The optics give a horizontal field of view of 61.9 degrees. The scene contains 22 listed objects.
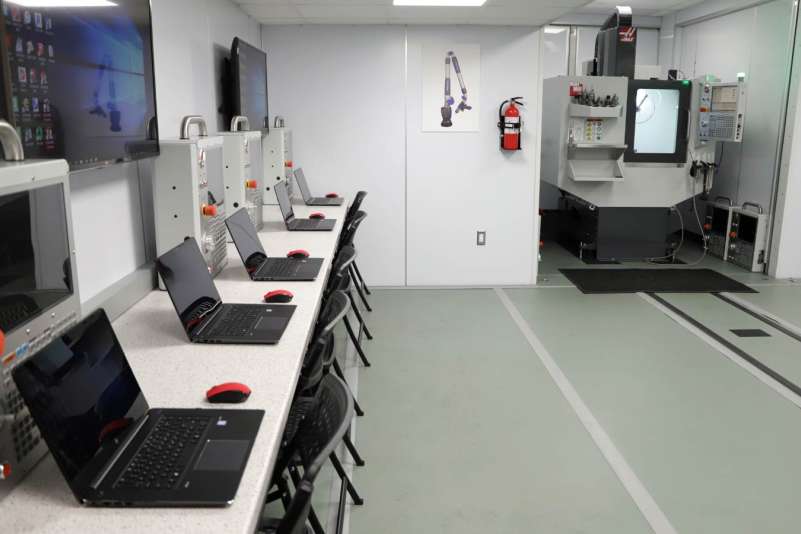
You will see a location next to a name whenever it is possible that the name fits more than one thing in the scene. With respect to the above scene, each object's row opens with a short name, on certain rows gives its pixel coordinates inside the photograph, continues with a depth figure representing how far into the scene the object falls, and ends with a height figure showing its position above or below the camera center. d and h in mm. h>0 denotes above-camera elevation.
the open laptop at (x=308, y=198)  5369 -524
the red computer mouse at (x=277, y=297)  2730 -657
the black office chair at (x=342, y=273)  3219 -673
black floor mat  5785 -1290
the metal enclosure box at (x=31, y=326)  1341 -427
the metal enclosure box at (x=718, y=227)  6922 -957
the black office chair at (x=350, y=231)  4277 -619
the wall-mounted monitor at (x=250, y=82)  4086 +335
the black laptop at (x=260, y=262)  3127 -632
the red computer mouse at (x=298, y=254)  3493 -621
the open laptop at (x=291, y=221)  4359 -581
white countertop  1268 -703
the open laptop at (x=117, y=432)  1326 -688
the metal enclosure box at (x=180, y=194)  2842 -258
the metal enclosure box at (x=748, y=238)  6328 -974
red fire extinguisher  5598 +88
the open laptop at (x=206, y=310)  2271 -654
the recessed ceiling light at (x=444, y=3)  4629 +903
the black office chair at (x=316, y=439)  1312 -720
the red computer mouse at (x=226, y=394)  1777 -683
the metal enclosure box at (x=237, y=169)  3652 -198
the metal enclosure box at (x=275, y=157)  4922 -172
